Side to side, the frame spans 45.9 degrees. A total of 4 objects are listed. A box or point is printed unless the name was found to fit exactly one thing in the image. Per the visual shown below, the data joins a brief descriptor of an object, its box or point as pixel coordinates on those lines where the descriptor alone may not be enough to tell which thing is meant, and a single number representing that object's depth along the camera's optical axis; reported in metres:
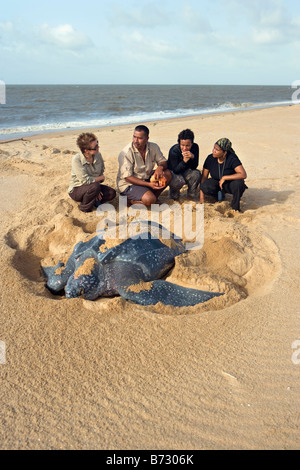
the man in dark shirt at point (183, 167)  4.27
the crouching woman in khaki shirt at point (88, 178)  3.87
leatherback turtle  2.50
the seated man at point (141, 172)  4.02
